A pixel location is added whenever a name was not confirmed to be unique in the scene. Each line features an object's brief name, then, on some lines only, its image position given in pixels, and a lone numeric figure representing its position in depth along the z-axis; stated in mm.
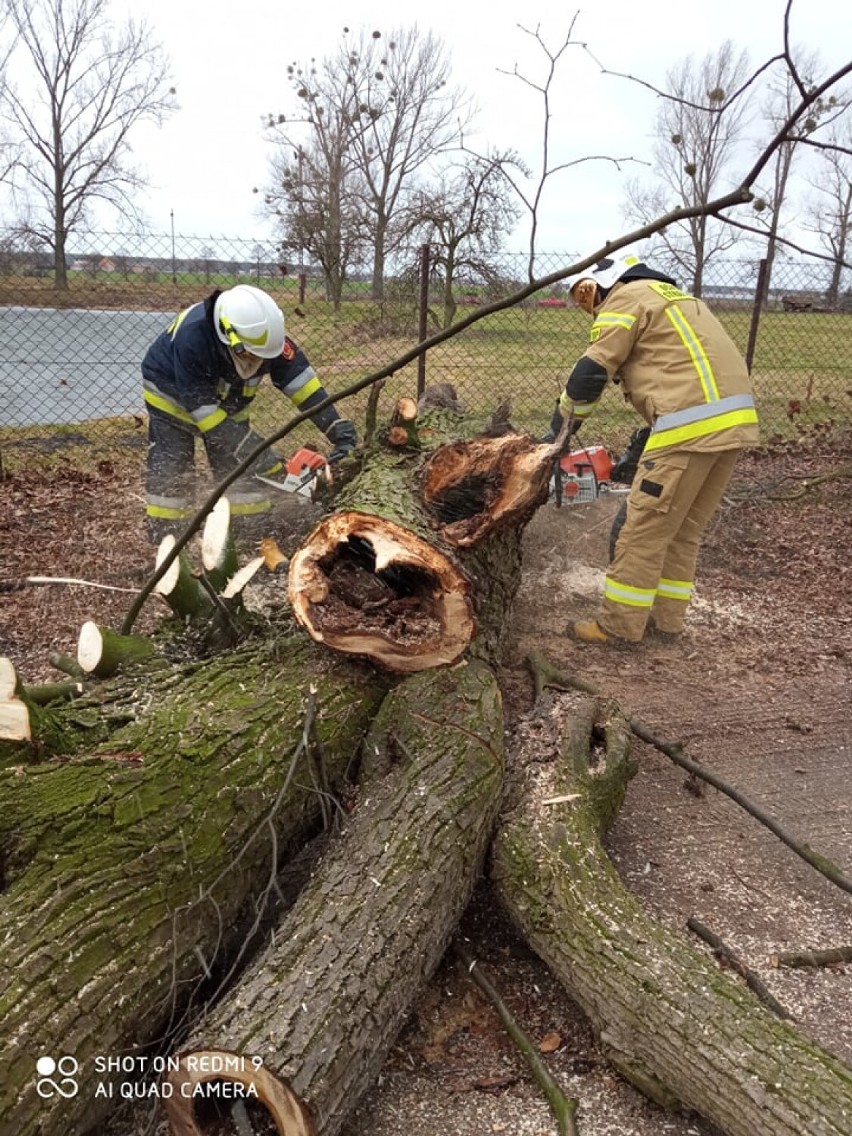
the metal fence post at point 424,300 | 6789
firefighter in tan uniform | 3771
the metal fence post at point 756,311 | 7828
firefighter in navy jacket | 4211
